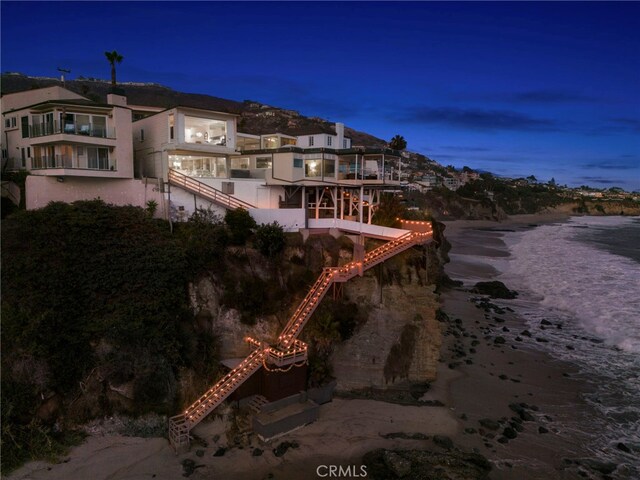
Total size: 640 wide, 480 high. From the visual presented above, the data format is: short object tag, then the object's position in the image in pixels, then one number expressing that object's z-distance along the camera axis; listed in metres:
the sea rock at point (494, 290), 48.03
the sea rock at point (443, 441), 20.11
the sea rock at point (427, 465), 17.92
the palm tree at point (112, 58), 35.94
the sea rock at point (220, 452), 18.47
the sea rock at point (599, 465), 19.16
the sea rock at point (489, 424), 22.05
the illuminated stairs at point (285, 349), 19.27
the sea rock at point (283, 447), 18.81
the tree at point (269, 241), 25.81
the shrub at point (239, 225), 25.92
